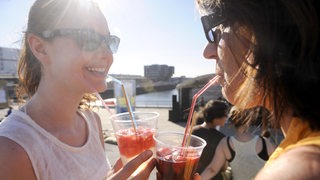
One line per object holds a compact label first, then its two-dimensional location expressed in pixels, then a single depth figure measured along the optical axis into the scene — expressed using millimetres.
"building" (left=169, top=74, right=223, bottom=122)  9370
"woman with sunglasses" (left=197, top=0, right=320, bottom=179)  544
